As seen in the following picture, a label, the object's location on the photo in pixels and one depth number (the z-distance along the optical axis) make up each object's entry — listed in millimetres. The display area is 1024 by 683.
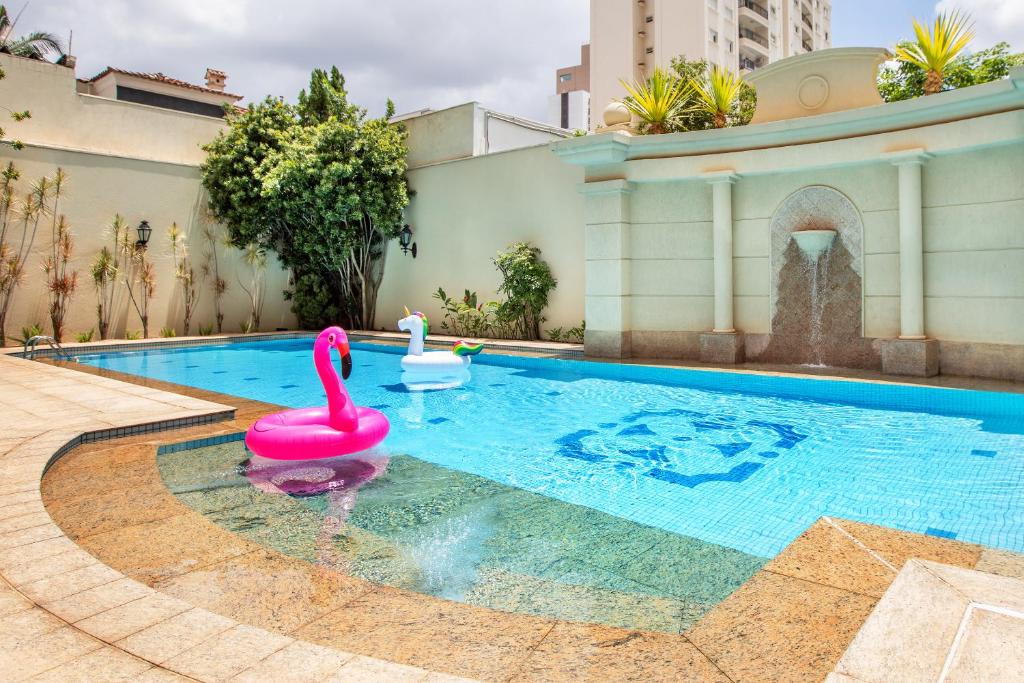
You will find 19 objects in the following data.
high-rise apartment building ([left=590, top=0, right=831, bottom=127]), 34688
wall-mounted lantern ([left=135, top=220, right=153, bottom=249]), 14344
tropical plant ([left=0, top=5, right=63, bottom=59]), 13562
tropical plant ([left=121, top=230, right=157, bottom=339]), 14406
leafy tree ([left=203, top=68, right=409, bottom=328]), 14477
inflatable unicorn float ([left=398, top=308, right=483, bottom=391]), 9406
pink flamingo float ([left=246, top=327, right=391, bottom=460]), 4773
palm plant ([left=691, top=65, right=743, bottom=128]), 10102
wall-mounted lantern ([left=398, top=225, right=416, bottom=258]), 15883
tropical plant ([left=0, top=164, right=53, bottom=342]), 12805
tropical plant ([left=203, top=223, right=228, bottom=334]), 15742
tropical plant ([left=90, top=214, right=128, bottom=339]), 13944
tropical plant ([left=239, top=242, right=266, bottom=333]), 16312
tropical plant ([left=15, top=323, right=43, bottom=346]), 13047
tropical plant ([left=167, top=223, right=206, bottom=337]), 15048
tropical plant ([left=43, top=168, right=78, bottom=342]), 13336
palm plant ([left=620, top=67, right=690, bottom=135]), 10469
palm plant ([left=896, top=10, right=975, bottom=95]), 8078
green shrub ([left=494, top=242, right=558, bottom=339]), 12711
